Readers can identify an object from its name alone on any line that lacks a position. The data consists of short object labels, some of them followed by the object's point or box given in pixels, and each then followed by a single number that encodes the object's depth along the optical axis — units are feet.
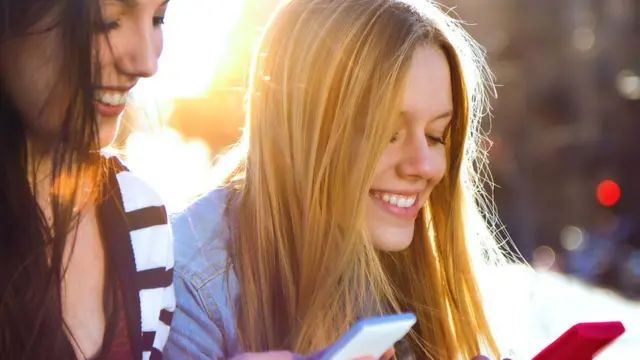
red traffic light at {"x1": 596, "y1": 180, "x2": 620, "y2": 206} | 82.28
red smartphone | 5.04
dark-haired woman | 5.13
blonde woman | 7.14
